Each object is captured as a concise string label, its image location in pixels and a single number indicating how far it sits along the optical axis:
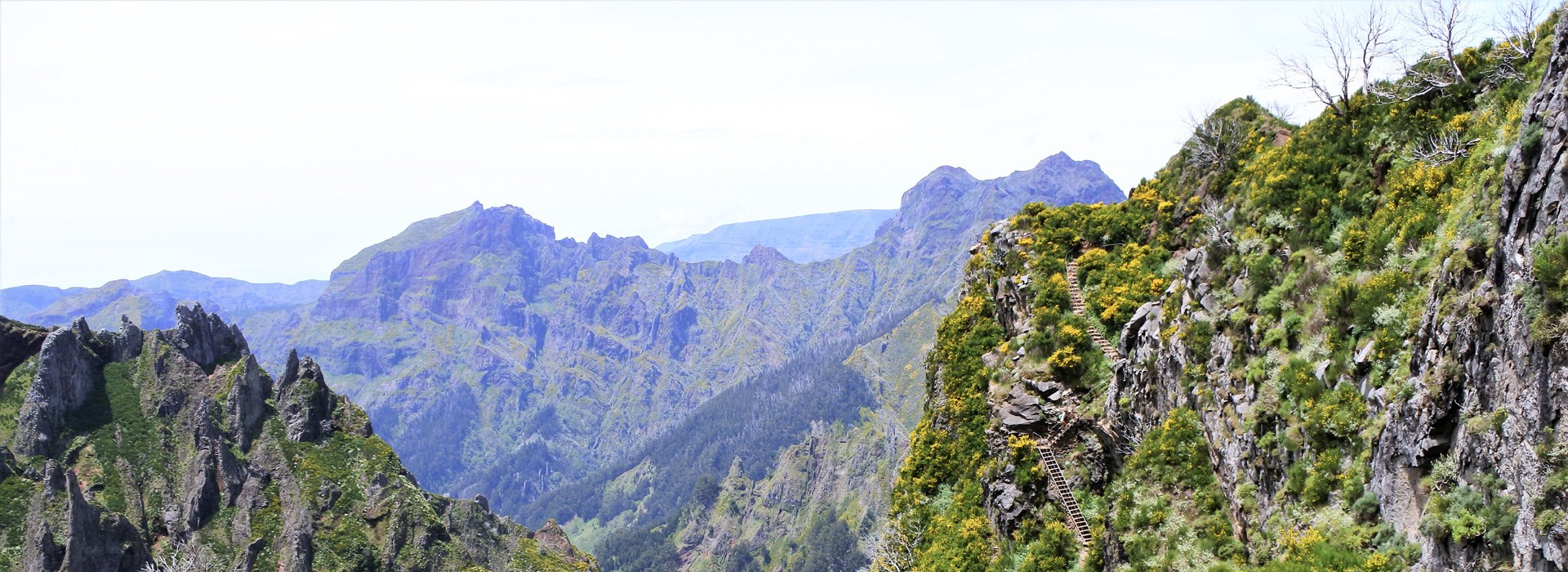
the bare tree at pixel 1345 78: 27.17
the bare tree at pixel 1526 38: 23.58
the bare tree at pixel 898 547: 44.31
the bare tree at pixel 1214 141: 37.75
